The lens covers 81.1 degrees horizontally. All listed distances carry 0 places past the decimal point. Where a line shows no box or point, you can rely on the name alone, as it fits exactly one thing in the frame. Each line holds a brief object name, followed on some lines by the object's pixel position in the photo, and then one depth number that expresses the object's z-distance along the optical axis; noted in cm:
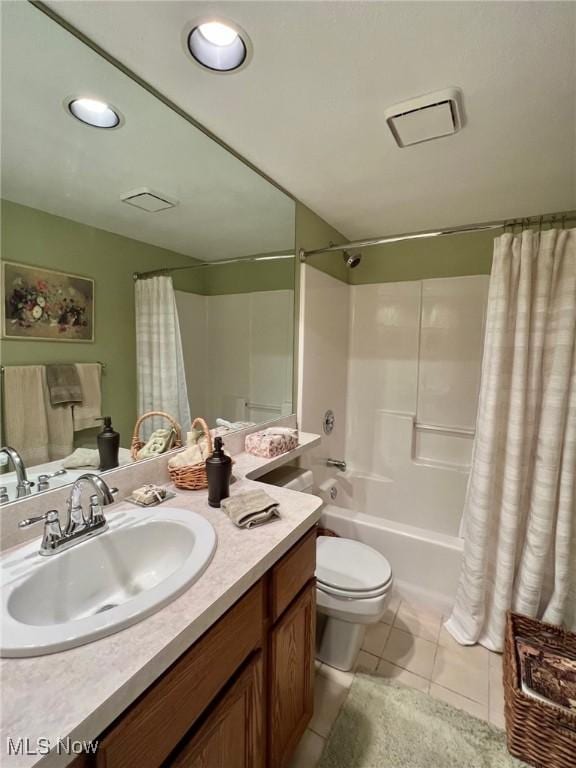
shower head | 236
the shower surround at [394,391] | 226
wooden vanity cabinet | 57
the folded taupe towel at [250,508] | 96
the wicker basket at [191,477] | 120
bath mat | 117
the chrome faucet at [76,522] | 81
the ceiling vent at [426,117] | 114
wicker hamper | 111
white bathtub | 186
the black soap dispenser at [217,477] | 108
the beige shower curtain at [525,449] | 149
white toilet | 141
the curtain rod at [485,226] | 146
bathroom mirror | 89
